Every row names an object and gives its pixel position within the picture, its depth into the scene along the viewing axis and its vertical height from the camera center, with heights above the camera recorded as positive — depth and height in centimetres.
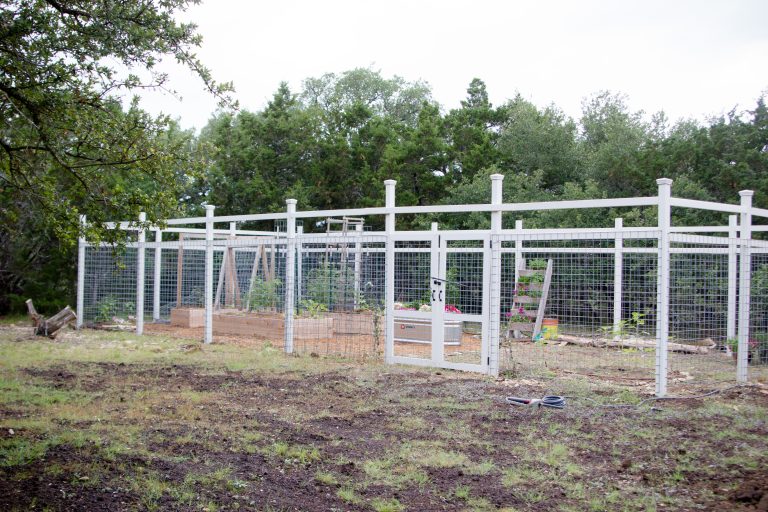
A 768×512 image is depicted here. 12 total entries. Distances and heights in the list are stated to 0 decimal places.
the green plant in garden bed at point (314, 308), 1345 -78
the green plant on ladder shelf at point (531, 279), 1338 -14
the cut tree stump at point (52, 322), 1340 -118
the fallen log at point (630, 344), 1110 -122
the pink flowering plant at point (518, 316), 1295 -85
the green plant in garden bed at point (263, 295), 1405 -57
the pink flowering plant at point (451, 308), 1258 -71
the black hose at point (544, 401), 737 -139
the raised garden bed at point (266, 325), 1341 -116
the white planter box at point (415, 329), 1168 -103
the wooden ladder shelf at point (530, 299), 1297 -51
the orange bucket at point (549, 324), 1307 -105
